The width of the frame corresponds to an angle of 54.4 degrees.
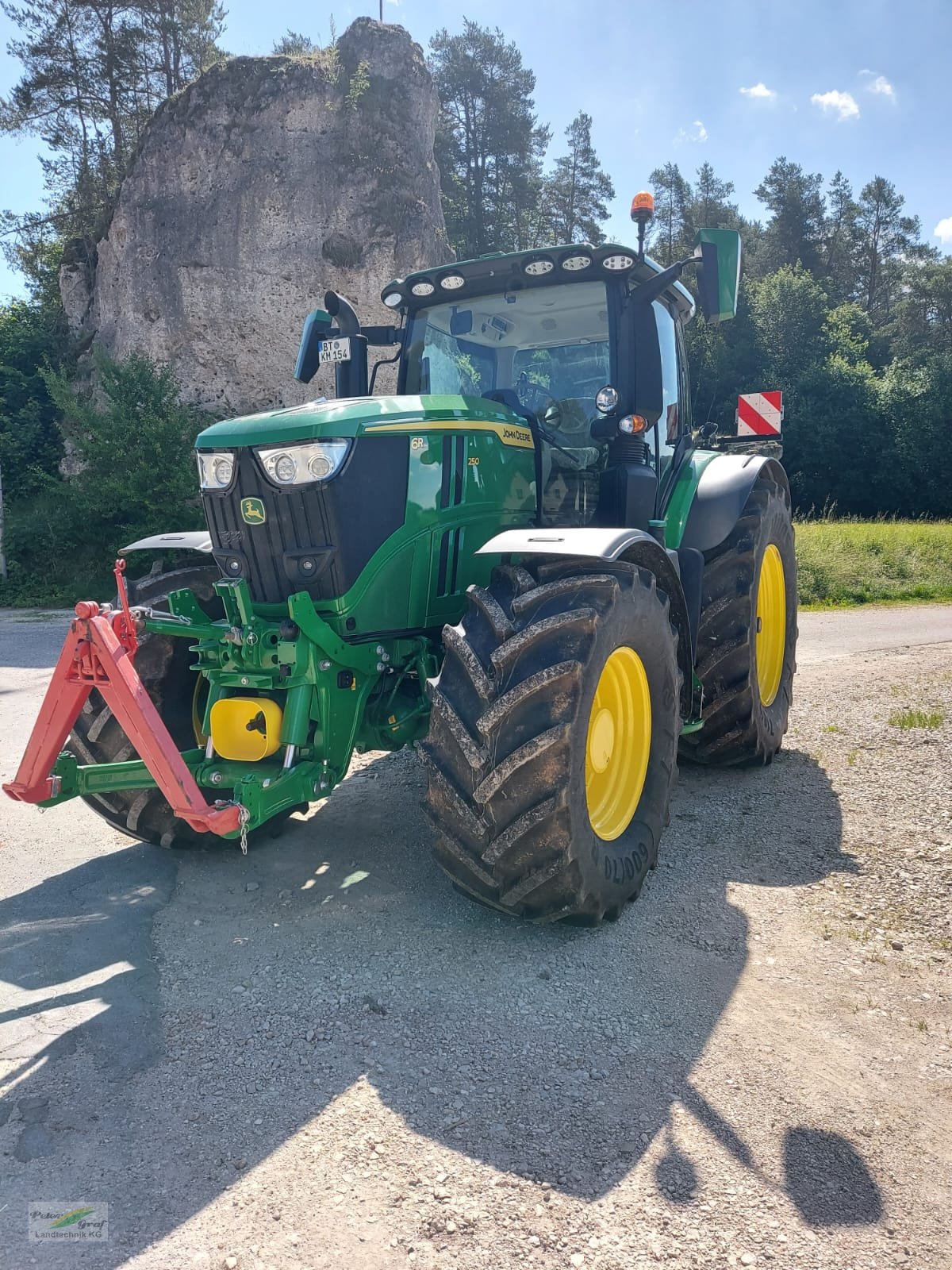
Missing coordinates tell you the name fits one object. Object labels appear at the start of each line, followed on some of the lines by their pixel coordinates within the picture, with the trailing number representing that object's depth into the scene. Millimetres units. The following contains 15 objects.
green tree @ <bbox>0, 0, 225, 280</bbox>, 22516
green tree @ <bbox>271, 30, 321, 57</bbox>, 22969
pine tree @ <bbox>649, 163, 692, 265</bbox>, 44719
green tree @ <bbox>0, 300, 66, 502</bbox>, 20844
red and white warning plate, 9359
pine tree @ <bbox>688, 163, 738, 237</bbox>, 44250
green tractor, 3098
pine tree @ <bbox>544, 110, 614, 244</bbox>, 40250
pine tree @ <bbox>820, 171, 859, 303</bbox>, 47906
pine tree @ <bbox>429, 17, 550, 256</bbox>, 35312
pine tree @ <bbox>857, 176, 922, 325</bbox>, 47719
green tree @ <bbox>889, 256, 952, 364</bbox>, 42406
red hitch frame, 3102
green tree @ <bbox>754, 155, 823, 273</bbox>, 47219
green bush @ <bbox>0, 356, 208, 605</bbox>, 14797
